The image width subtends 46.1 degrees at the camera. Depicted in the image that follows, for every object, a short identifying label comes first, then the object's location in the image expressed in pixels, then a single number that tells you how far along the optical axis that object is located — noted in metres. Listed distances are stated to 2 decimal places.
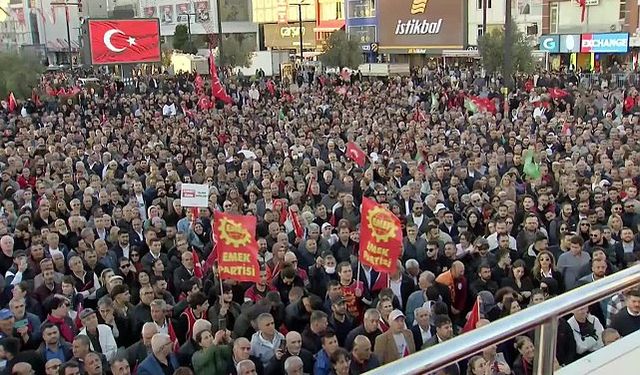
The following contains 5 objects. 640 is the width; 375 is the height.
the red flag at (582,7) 40.25
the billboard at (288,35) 65.75
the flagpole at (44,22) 86.50
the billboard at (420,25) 42.72
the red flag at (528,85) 25.59
